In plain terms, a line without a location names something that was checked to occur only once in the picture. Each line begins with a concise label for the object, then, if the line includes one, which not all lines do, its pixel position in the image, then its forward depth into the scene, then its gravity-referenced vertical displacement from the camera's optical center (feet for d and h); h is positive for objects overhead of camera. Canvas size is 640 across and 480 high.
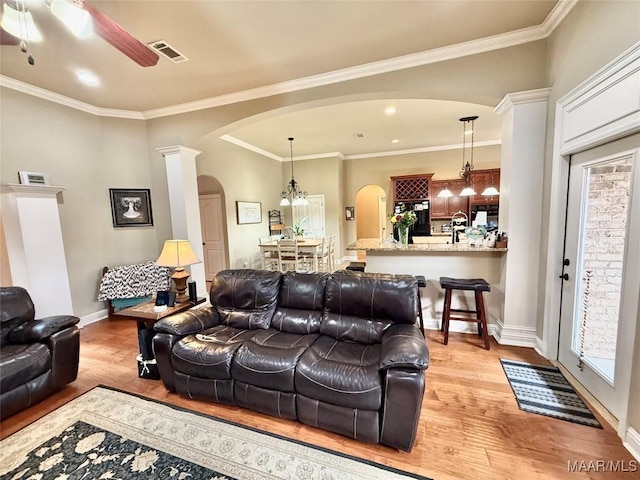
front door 5.61 -1.56
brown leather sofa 5.42 -3.28
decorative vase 11.66 -0.94
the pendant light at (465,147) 16.30 +5.39
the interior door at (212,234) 19.72 -1.03
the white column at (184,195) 13.28 +1.37
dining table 18.14 -2.09
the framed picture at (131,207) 13.55 +0.87
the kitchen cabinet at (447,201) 22.35 +0.95
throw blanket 12.78 -2.82
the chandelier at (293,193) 20.56 +2.30
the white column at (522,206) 8.87 +0.14
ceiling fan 4.58 +3.84
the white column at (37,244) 10.18 -0.67
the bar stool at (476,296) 9.29 -3.03
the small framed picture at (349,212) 26.02 +0.40
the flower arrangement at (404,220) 11.41 -0.24
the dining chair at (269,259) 19.43 -2.89
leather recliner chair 6.64 -3.35
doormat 6.35 -4.85
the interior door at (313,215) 25.12 +0.29
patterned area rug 5.11 -4.79
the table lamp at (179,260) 8.70 -1.23
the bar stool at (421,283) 9.99 -2.61
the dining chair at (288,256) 17.80 -2.56
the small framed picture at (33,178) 10.32 +1.94
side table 8.13 -3.49
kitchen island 10.44 -2.27
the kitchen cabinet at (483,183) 21.53 +2.30
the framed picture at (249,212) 20.12 +0.60
